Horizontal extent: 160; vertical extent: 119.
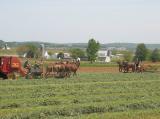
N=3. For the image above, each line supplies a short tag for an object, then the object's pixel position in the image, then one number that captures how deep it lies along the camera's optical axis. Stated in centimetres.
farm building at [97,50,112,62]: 15426
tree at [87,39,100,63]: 12173
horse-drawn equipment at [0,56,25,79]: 3378
